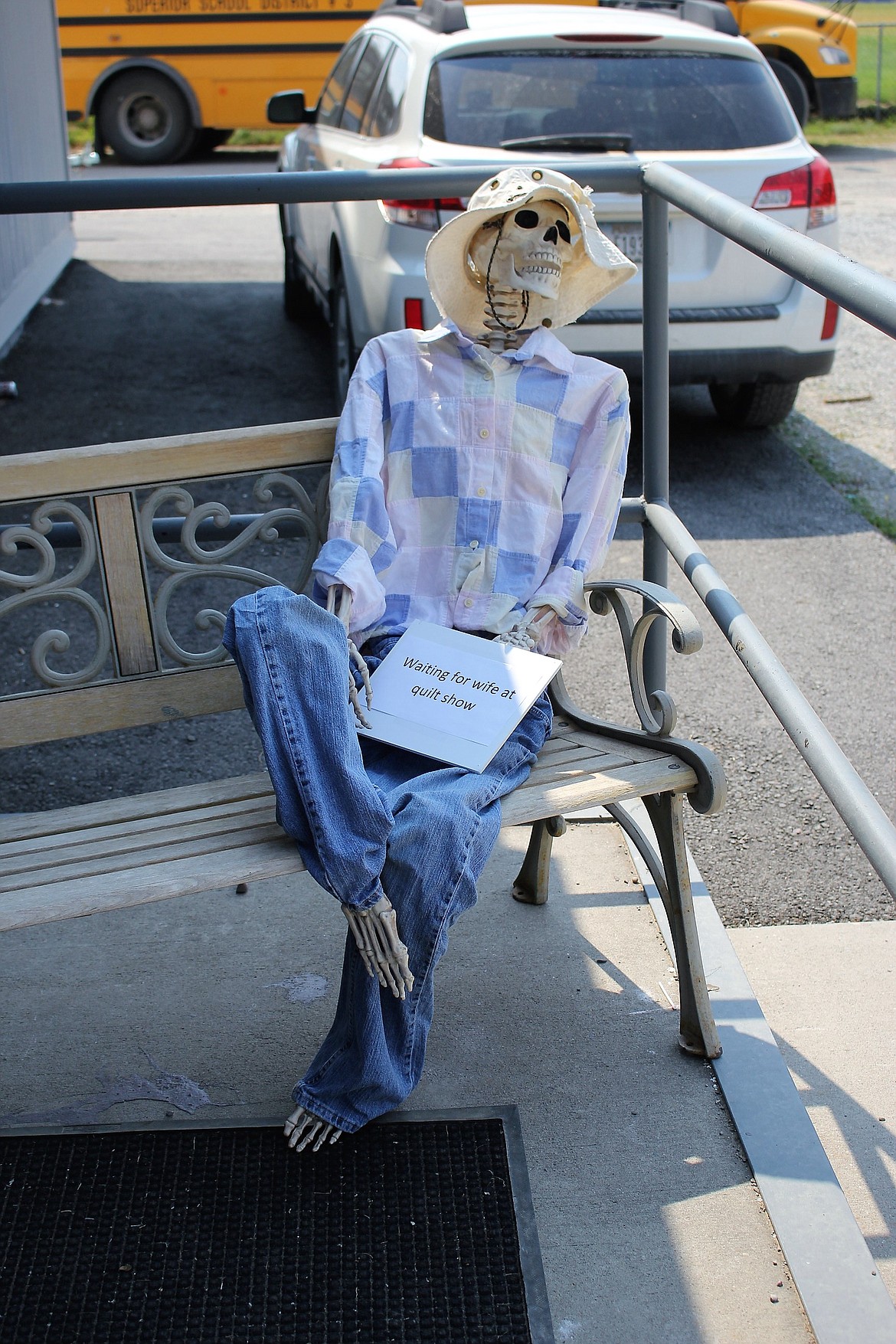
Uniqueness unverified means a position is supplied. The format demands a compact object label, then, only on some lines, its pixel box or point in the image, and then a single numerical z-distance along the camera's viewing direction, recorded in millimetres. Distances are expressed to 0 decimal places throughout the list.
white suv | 5348
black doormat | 1979
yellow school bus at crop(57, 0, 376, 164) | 13477
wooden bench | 2139
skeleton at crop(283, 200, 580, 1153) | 2576
